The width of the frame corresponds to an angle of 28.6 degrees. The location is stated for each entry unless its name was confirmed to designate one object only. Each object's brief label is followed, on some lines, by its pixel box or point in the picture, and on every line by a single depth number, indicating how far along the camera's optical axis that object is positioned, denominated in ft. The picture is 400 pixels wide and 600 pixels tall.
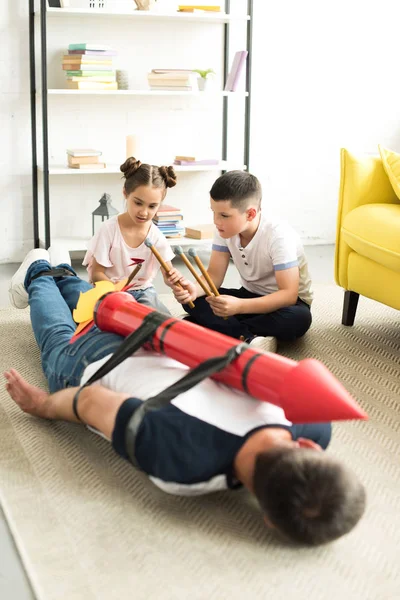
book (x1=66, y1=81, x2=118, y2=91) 11.90
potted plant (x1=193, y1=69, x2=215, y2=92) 12.61
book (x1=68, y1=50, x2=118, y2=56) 11.81
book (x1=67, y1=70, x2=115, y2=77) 11.87
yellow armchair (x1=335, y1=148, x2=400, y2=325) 8.74
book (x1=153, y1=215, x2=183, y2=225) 12.64
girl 8.61
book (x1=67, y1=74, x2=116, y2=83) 11.89
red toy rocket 4.76
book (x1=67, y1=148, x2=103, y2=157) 12.19
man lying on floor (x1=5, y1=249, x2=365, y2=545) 4.47
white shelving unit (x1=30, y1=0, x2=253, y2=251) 11.77
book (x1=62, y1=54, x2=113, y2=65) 11.82
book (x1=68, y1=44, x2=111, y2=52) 11.74
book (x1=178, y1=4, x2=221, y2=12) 12.36
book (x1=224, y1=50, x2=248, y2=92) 12.59
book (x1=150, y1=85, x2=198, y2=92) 12.39
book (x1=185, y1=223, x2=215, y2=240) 12.75
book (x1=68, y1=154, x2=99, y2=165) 12.22
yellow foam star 6.84
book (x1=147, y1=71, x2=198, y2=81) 12.30
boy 8.25
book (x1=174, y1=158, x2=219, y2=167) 12.80
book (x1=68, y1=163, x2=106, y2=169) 12.22
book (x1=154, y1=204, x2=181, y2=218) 12.65
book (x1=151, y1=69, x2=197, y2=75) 12.28
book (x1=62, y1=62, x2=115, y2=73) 11.86
